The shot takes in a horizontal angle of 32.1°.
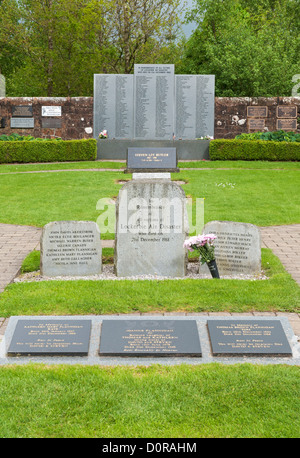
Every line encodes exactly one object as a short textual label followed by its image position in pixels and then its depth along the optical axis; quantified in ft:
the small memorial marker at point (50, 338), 14.28
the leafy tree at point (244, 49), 82.23
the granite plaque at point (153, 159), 48.96
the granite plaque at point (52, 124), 71.51
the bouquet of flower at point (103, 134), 65.38
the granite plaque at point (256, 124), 71.82
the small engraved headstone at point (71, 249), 22.50
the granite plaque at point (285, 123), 71.87
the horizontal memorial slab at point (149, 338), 14.23
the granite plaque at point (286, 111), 71.41
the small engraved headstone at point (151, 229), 21.90
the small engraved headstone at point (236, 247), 22.47
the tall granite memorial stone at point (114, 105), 67.72
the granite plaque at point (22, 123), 71.61
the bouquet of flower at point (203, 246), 21.26
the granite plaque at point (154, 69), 66.59
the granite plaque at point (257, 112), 71.51
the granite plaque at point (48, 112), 71.26
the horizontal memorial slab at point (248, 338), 14.29
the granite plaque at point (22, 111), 71.31
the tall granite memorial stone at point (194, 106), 67.74
